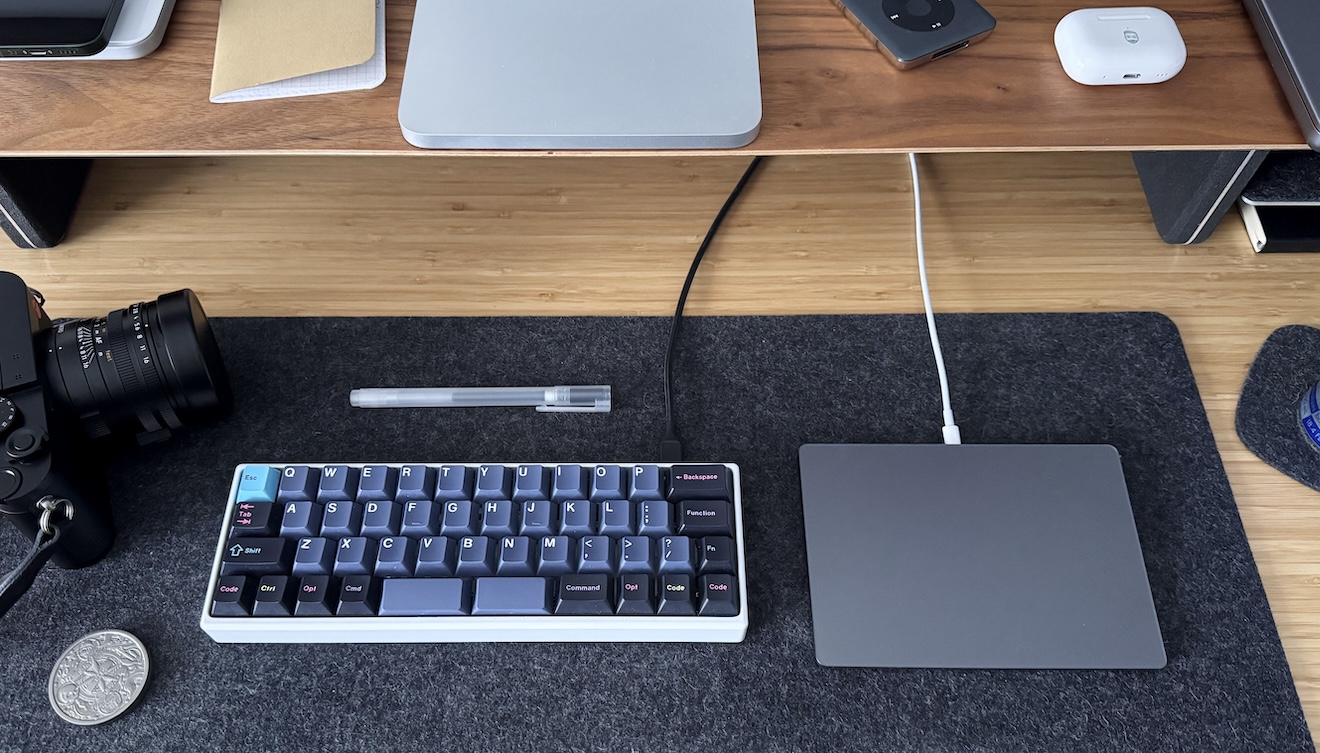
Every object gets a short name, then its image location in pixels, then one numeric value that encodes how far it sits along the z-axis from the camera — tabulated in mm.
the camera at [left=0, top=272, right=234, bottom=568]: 484
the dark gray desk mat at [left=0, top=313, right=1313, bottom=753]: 476
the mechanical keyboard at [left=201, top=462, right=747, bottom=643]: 484
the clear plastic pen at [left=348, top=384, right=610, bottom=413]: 569
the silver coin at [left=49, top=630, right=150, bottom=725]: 477
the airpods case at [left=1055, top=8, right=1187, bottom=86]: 499
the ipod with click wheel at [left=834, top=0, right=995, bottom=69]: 513
